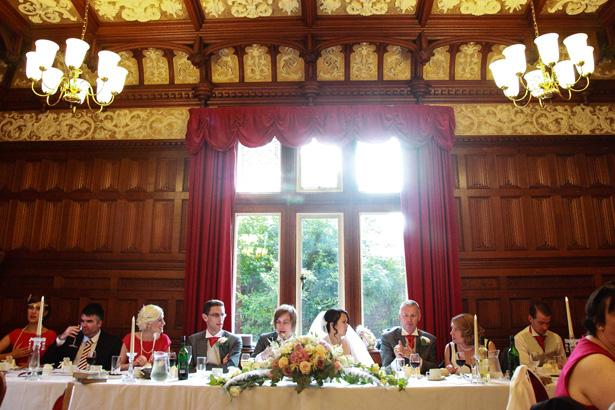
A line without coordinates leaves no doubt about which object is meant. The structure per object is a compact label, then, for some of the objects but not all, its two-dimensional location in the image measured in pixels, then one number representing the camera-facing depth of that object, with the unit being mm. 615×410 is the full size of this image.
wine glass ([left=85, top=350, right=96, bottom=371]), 3955
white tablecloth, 3273
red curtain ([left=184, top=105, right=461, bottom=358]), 5719
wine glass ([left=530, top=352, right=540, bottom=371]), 3832
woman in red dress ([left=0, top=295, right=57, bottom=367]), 5062
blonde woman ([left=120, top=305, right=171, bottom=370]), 4648
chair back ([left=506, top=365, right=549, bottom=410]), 2516
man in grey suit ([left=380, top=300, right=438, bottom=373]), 4781
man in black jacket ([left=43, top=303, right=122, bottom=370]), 4785
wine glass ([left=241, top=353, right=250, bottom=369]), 3678
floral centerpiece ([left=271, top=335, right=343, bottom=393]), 3275
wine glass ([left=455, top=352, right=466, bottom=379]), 3723
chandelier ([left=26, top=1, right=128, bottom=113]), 4129
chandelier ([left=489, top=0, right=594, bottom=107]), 4004
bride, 4766
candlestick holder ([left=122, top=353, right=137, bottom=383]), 3580
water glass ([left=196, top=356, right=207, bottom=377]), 3986
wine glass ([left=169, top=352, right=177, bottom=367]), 3894
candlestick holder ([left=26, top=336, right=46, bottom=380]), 3730
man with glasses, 4742
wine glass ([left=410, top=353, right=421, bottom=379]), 3822
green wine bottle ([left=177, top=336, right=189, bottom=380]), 3629
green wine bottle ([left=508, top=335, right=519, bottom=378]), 3892
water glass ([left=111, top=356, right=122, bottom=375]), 3801
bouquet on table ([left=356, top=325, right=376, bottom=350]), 5473
